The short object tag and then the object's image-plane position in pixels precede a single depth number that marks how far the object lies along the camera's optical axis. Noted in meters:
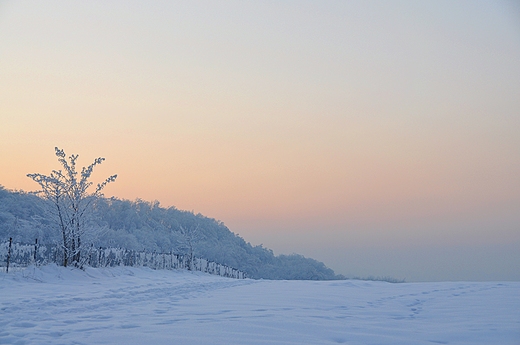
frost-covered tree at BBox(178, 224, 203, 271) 25.06
